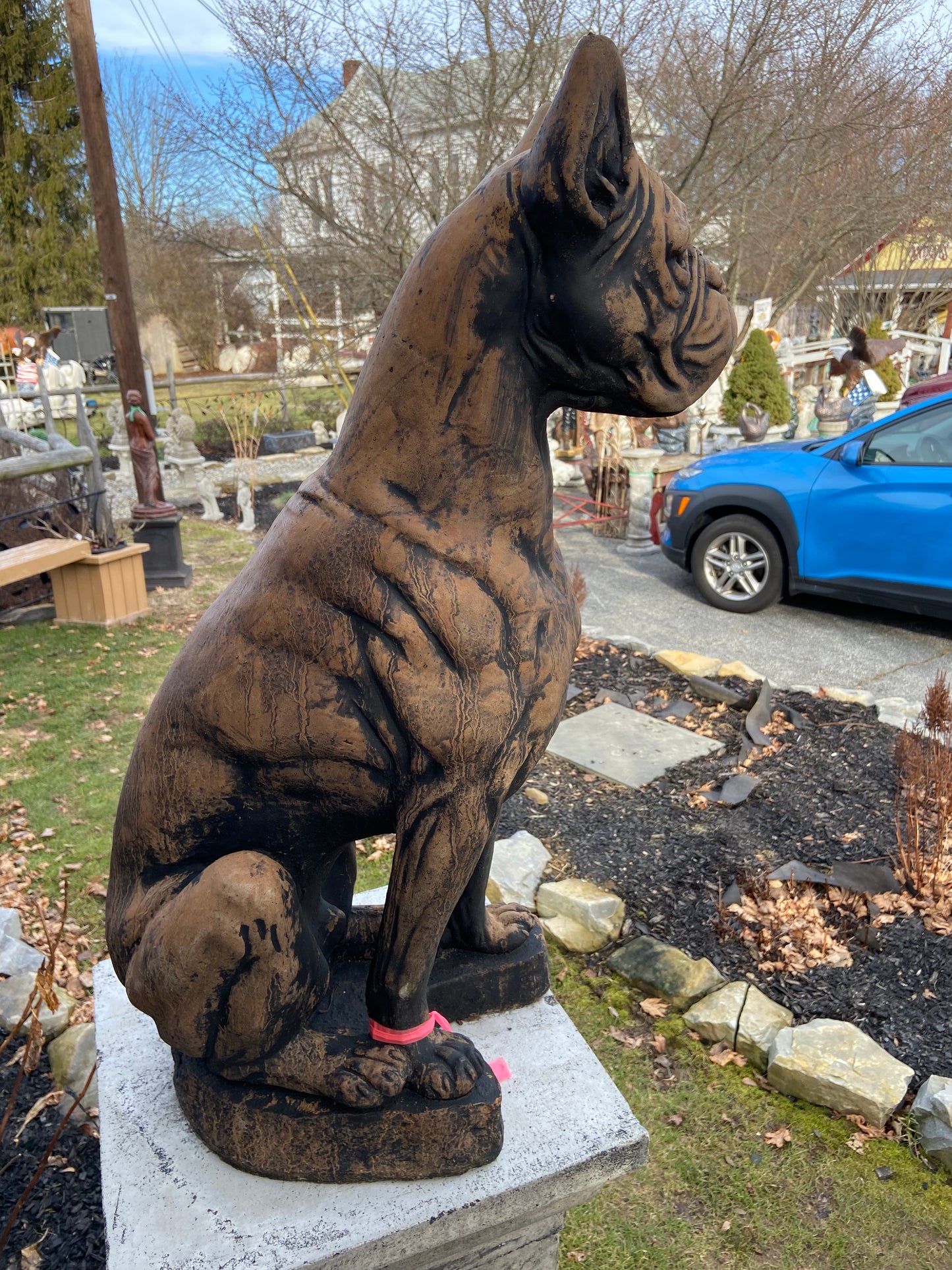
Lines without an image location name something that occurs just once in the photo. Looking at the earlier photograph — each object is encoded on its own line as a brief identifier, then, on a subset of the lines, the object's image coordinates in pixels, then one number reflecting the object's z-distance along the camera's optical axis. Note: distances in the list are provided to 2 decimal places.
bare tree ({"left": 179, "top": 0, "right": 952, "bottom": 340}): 7.91
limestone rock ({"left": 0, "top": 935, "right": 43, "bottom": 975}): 3.25
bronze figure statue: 8.33
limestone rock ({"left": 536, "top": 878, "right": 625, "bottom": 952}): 3.52
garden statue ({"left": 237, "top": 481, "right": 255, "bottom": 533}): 10.95
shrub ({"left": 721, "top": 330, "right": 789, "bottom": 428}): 13.27
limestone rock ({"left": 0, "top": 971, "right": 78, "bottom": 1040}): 3.05
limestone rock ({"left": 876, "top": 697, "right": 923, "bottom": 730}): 5.19
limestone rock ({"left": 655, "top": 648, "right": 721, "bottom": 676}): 5.86
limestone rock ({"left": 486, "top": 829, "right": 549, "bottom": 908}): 3.68
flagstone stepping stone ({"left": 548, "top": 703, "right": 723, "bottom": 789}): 4.74
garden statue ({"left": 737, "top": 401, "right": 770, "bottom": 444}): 11.31
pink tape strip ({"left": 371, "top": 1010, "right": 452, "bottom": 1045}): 1.73
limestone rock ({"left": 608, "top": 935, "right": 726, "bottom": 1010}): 3.22
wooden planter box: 7.26
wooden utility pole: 7.71
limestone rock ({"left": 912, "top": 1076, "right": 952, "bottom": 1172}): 2.58
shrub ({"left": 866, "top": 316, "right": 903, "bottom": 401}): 16.34
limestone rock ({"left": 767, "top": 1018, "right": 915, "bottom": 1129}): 2.72
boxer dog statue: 1.41
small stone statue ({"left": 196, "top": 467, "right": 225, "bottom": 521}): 11.66
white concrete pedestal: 1.65
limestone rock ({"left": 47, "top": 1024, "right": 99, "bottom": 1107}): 2.87
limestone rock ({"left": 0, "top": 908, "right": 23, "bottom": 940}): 3.42
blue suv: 6.29
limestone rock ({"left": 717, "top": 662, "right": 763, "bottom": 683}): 5.70
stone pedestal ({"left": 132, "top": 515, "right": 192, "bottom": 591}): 8.44
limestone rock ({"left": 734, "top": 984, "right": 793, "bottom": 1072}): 2.98
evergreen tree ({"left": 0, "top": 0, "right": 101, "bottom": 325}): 22.84
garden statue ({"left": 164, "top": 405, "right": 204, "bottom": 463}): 12.84
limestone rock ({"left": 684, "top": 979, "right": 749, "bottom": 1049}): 3.04
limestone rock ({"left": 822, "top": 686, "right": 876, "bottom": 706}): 5.41
